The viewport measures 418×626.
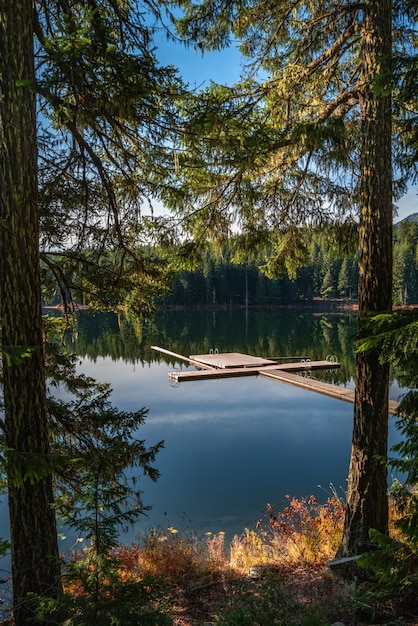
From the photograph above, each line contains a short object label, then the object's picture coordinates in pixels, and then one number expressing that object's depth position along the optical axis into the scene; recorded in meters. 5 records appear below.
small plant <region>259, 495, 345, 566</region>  5.02
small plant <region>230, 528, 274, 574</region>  5.09
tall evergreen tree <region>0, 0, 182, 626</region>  2.92
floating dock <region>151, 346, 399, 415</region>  13.58
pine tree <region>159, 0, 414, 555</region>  3.76
